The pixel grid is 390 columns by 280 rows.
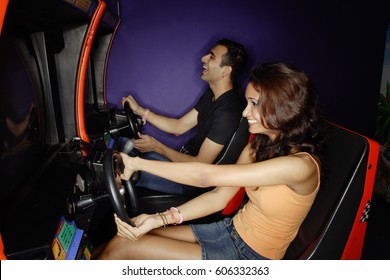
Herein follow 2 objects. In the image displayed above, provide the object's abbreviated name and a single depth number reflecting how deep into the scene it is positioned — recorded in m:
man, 1.80
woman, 1.06
